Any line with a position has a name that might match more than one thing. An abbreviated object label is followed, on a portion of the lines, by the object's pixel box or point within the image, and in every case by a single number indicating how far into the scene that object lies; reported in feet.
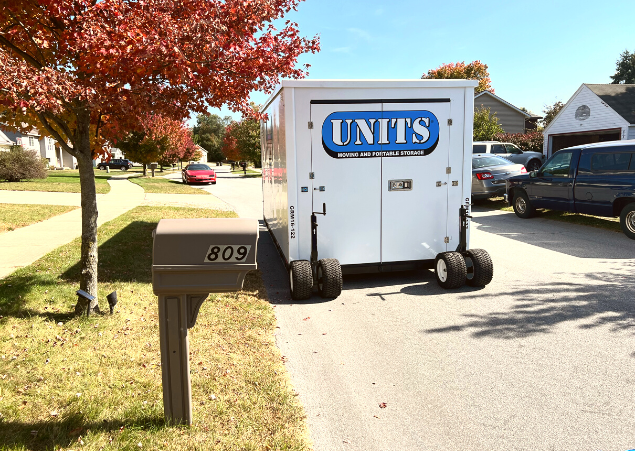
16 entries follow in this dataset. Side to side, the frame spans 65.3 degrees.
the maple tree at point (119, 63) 14.70
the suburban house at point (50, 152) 151.33
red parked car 100.42
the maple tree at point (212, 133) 325.01
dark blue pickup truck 33.65
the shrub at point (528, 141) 102.73
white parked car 80.24
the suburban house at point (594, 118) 81.10
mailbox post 9.33
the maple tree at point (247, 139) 143.33
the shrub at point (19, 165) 79.20
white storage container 20.76
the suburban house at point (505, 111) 126.93
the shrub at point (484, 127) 106.22
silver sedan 51.37
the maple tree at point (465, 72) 207.21
